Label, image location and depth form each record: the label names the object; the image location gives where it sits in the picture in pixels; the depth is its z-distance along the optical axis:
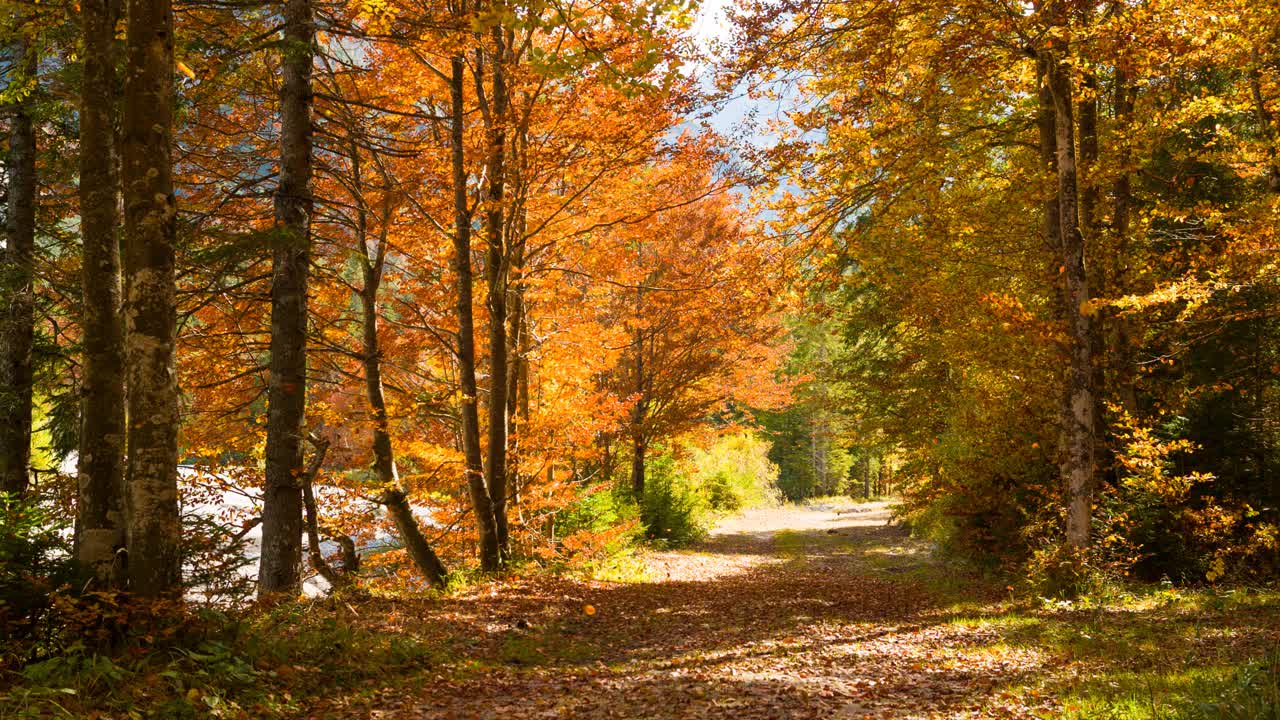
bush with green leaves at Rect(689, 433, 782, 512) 28.05
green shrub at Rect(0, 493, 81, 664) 4.70
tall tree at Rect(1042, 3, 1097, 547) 9.60
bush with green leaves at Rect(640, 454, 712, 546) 20.44
